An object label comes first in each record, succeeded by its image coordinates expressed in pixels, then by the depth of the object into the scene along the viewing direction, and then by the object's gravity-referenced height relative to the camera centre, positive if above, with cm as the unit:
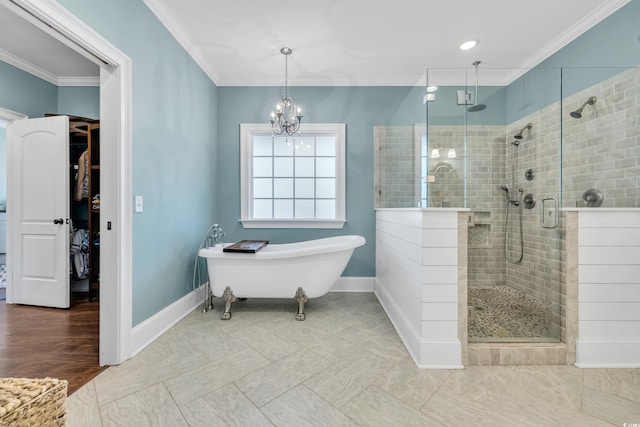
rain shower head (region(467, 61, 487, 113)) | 262 +107
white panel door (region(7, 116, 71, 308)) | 269 +5
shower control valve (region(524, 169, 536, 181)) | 214 +31
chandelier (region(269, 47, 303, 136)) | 254 +96
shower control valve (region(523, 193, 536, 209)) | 202 +8
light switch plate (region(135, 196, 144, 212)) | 183 +4
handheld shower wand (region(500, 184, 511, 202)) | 222 +18
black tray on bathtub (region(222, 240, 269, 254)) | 229 -34
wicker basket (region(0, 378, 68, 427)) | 73 -58
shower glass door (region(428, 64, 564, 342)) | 183 +19
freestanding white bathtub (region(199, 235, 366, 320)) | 232 -57
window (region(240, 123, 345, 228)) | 320 +42
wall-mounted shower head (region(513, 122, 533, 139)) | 239 +78
